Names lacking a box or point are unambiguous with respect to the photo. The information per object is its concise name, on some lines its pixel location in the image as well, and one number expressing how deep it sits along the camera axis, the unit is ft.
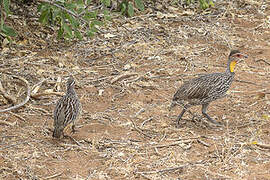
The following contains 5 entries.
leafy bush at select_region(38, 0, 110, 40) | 54.80
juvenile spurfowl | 42.70
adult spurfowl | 47.14
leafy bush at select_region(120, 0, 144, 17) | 64.69
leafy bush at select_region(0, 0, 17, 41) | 55.04
